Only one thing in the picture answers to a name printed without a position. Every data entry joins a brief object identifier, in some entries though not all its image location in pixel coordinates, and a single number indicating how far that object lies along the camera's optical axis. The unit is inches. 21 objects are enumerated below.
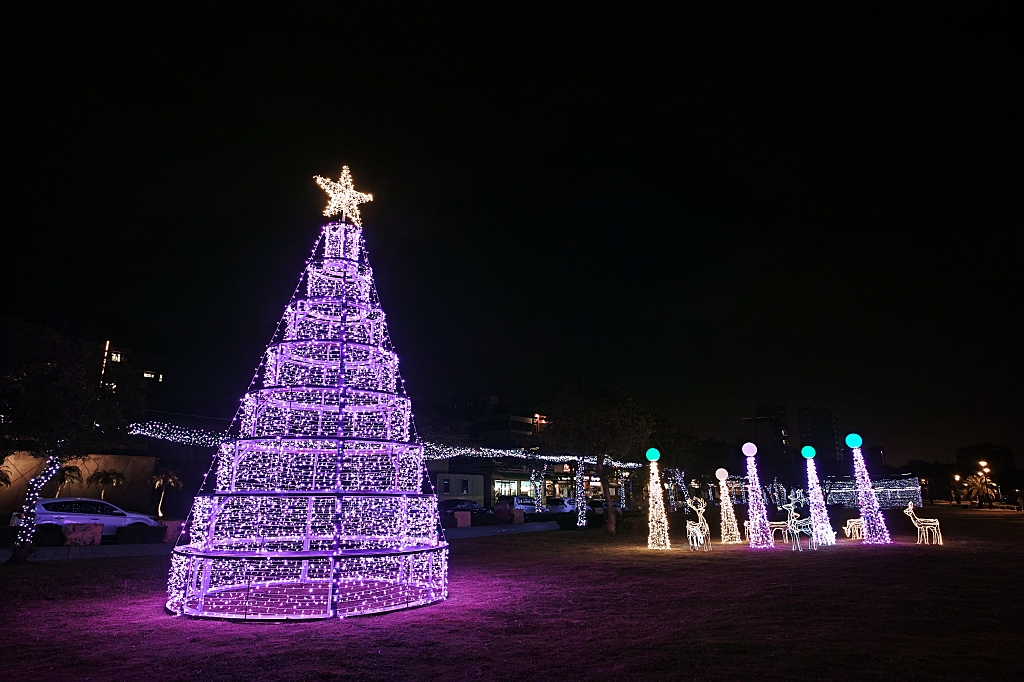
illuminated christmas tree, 339.9
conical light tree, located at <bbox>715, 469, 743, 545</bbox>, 799.7
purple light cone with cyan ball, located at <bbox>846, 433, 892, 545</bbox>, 729.6
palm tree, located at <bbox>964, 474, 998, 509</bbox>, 2178.9
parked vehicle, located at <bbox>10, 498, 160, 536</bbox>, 765.3
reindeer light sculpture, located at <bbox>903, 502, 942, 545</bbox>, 693.3
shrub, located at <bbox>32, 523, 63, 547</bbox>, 735.2
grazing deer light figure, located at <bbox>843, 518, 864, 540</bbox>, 772.3
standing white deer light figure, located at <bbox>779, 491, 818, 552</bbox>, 673.0
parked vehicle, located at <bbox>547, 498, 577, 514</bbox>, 1789.9
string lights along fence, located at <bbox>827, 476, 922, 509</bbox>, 2402.1
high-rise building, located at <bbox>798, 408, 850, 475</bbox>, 5541.3
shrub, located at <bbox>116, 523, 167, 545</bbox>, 782.5
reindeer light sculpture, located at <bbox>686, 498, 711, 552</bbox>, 695.7
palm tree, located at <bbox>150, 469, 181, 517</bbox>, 1078.4
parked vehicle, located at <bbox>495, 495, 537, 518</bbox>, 1246.3
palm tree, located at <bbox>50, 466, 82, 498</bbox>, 840.9
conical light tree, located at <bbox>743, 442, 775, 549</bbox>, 712.4
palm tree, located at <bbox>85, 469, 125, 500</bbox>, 1010.5
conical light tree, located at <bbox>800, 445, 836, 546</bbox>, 706.8
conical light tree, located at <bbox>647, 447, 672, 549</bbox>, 730.2
